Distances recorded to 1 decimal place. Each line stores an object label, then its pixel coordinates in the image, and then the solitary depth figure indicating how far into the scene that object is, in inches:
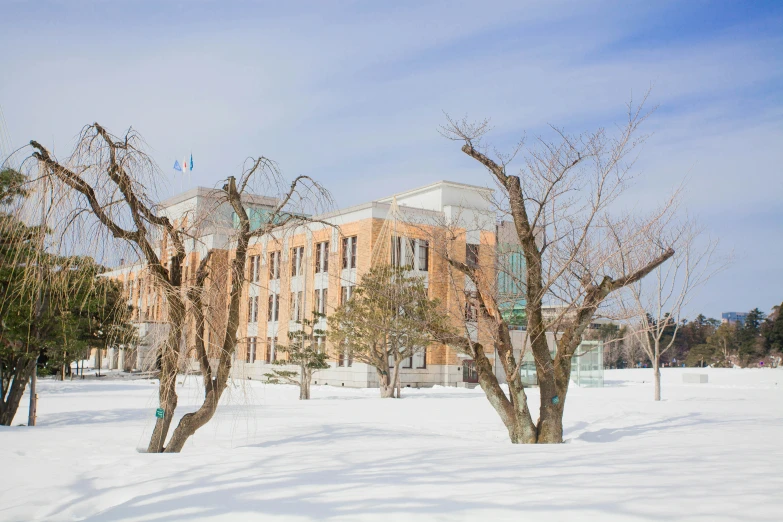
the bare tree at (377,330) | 946.1
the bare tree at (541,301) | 467.2
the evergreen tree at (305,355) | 991.0
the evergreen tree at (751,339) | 2303.2
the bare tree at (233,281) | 387.9
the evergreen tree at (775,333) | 2182.6
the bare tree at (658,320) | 898.1
